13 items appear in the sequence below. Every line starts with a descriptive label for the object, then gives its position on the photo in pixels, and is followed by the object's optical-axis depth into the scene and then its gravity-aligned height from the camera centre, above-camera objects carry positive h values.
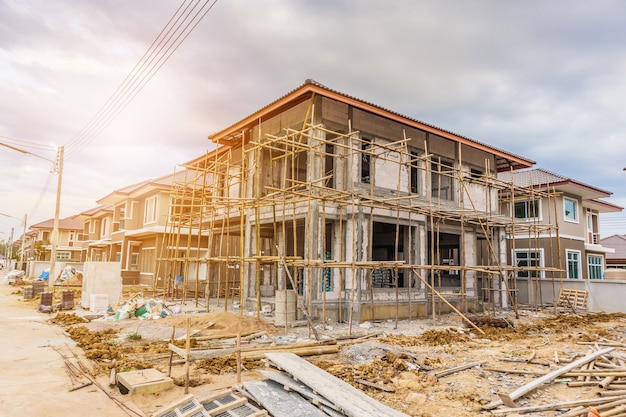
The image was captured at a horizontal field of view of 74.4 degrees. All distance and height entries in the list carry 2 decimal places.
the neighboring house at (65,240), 46.91 +2.02
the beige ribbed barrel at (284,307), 11.77 -1.30
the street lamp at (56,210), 18.91 +2.24
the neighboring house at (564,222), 23.31 +2.66
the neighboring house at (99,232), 34.97 +2.38
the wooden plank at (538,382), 5.92 -1.85
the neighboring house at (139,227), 26.02 +2.18
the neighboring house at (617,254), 34.53 +1.17
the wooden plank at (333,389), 5.09 -1.73
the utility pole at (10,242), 56.34 +2.01
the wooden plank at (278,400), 5.29 -1.87
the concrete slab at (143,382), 6.13 -1.86
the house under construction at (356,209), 13.43 +1.96
